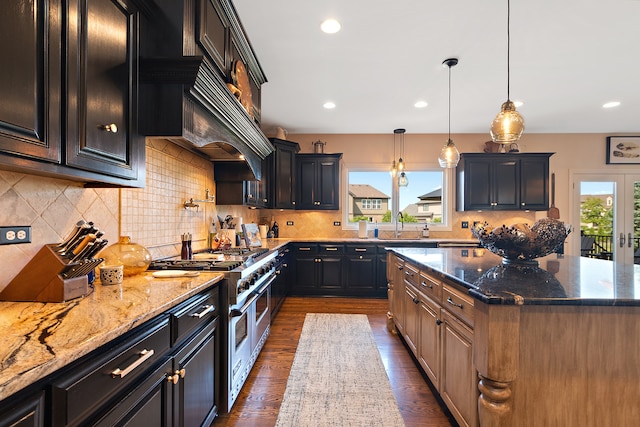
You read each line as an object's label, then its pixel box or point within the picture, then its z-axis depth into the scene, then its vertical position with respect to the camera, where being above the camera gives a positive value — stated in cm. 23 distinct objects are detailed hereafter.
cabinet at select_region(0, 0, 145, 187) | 93 +45
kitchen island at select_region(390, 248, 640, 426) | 129 -61
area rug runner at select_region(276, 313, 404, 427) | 191 -126
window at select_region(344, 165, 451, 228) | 570 +32
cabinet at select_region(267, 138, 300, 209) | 506 +65
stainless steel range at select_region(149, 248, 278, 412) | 188 -66
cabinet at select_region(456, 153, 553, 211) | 516 +53
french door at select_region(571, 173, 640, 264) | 547 -2
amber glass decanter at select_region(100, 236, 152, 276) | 167 -24
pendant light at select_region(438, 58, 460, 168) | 329 +63
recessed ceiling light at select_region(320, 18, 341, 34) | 247 +152
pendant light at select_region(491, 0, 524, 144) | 228 +66
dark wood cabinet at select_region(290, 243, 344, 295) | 493 -89
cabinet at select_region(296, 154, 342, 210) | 533 +55
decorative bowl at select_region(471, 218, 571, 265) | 178 -15
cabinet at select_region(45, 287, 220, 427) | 81 -56
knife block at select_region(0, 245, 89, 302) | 117 -27
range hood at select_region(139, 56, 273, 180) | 157 +63
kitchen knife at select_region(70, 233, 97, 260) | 127 -13
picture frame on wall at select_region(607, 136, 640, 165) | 549 +112
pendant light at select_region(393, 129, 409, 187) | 492 +74
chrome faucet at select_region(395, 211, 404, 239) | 556 -11
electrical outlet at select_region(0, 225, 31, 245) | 120 -9
